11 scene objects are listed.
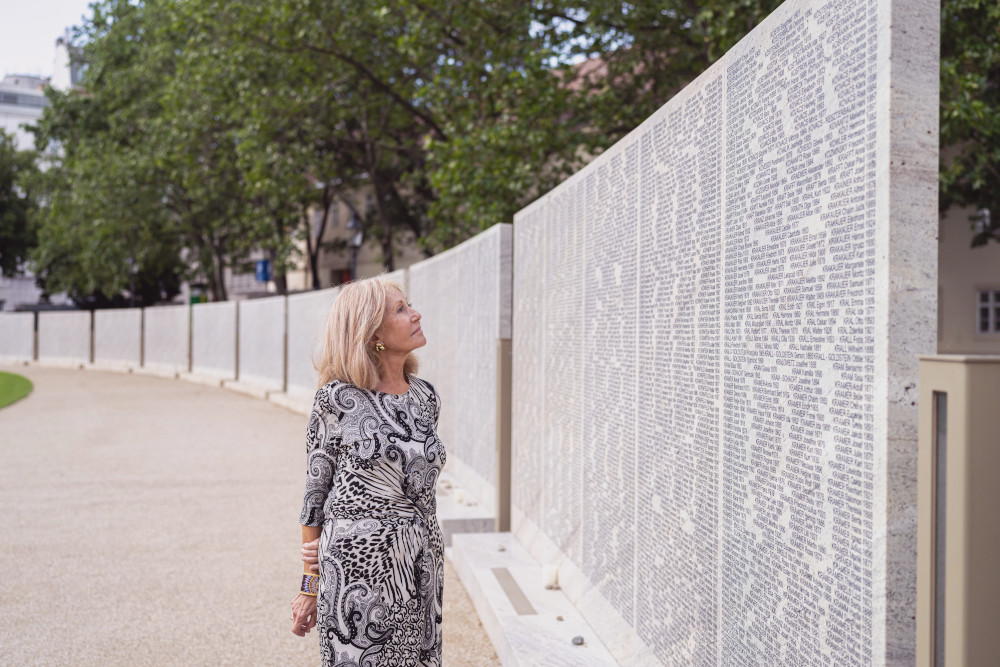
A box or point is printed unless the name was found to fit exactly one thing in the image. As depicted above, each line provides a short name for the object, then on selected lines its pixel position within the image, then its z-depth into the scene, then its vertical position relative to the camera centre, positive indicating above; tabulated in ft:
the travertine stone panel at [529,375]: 18.26 -0.68
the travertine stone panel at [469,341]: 21.86 +0.03
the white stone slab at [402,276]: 35.70 +2.59
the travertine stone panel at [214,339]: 81.87 -0.01
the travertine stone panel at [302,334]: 56.13 +0.39
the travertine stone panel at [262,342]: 66.85 -0.20
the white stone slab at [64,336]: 113.58 +0.12
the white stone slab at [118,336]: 104.68 +0.21
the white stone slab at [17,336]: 123.34 +0.05
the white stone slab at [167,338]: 94.85 +0.03
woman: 9.09 -1.60
